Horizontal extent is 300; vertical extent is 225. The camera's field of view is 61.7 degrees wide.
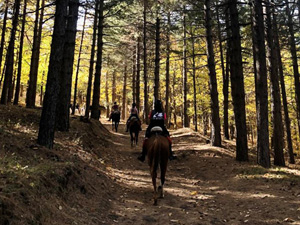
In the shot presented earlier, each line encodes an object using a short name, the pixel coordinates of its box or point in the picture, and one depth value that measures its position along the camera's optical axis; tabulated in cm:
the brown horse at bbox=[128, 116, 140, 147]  1523
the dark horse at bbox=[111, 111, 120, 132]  2042
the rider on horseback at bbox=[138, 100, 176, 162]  901
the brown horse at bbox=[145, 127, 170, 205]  786
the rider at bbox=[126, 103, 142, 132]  1613
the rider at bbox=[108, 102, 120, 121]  2029
